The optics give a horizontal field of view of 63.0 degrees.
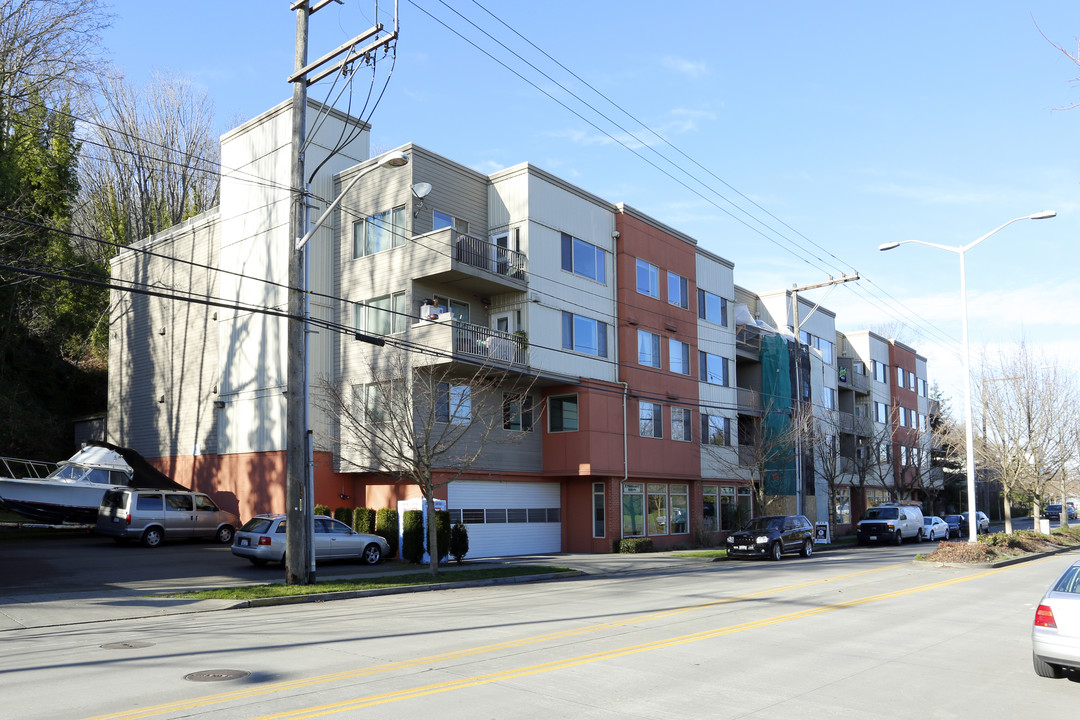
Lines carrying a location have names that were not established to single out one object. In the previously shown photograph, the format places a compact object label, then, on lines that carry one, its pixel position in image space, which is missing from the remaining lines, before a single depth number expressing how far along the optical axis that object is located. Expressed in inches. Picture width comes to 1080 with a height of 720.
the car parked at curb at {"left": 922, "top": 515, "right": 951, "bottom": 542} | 1827.0
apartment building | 1124.5
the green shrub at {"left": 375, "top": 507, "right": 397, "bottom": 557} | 1075.3
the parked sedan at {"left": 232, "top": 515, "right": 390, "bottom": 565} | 903.1
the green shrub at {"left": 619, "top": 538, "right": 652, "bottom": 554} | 1279.5
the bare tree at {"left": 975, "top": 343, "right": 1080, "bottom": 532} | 1567.4
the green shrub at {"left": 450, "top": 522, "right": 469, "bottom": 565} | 1048.8
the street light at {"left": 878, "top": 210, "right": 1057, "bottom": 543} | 1087.0
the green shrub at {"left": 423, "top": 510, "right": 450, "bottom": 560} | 1029.8
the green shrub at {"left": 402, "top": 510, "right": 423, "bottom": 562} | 1048.8
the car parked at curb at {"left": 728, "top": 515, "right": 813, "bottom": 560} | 1192.8
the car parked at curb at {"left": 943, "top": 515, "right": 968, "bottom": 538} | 2073.1
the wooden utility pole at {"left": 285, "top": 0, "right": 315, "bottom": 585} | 752.3
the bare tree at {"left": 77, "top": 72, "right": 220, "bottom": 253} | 1998.0
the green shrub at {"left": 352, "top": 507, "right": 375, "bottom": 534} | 1092.5
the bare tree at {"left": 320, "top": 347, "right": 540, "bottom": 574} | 900.6
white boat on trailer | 1111.0
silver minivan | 1043.1
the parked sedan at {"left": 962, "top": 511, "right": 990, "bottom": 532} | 1903.8
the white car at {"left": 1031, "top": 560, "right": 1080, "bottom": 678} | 341.4
